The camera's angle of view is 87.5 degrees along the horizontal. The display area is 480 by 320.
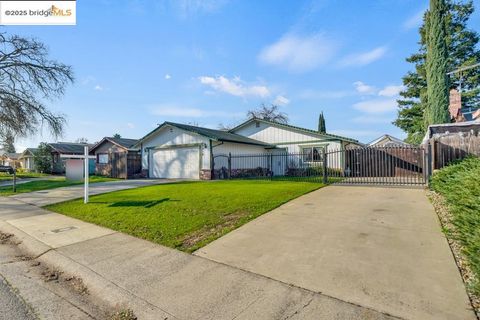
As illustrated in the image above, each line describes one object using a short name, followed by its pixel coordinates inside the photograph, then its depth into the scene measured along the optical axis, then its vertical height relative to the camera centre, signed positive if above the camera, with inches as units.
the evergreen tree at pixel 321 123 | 1365.7 +214.7
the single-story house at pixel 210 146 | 665.6 +53.9
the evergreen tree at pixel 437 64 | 657.0 +255.7
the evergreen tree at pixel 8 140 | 774.1 +92.0
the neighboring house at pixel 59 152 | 1205.1 +72.1
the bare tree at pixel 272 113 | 1726.1 +346.9
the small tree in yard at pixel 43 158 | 1192.2 +48.7
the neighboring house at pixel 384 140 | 1126.4 +97.0
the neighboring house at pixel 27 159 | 1443.7 +58.9
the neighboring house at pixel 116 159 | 821.2 +27.6
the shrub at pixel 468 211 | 105.9 -28.7
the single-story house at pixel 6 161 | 1727.9 +59.7
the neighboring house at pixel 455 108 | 706.2 +148.5
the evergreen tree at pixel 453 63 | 1067.3 +416.6
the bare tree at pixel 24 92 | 738.2 +235.9
